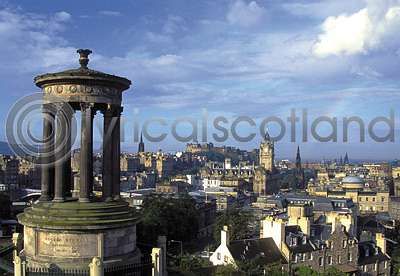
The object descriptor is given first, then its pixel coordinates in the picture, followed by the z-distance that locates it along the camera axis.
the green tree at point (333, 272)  41.52
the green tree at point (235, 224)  64.28
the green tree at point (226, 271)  34.09
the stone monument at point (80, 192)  17.05
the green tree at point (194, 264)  27.66
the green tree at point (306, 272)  41.15
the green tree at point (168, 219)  59.50
